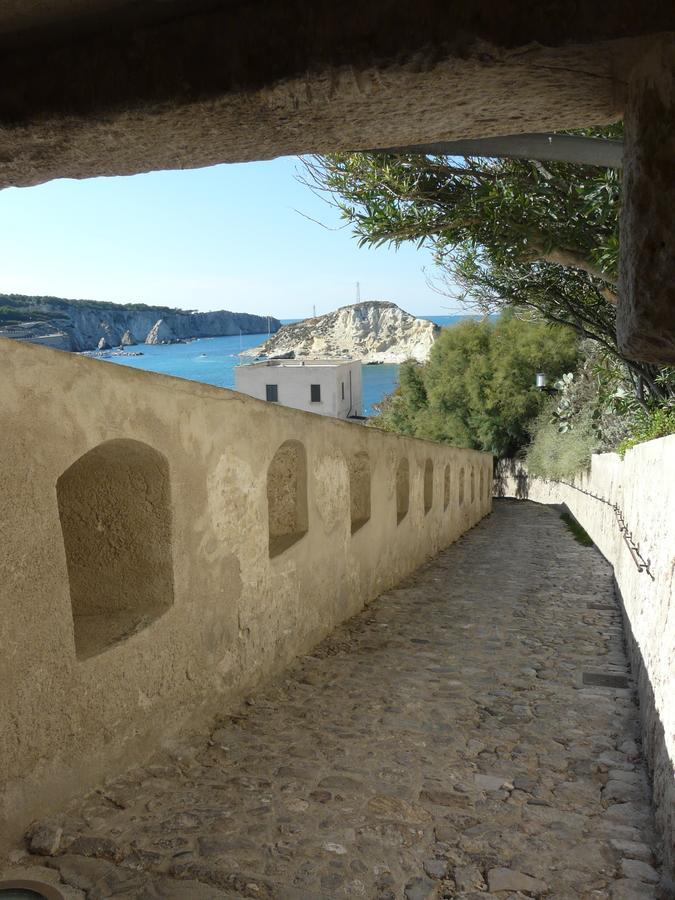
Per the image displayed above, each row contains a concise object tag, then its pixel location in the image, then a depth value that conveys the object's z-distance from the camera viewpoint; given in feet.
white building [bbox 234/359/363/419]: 135.74
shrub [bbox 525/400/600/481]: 63.05
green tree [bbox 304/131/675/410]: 27.55
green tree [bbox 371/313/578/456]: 93.40
